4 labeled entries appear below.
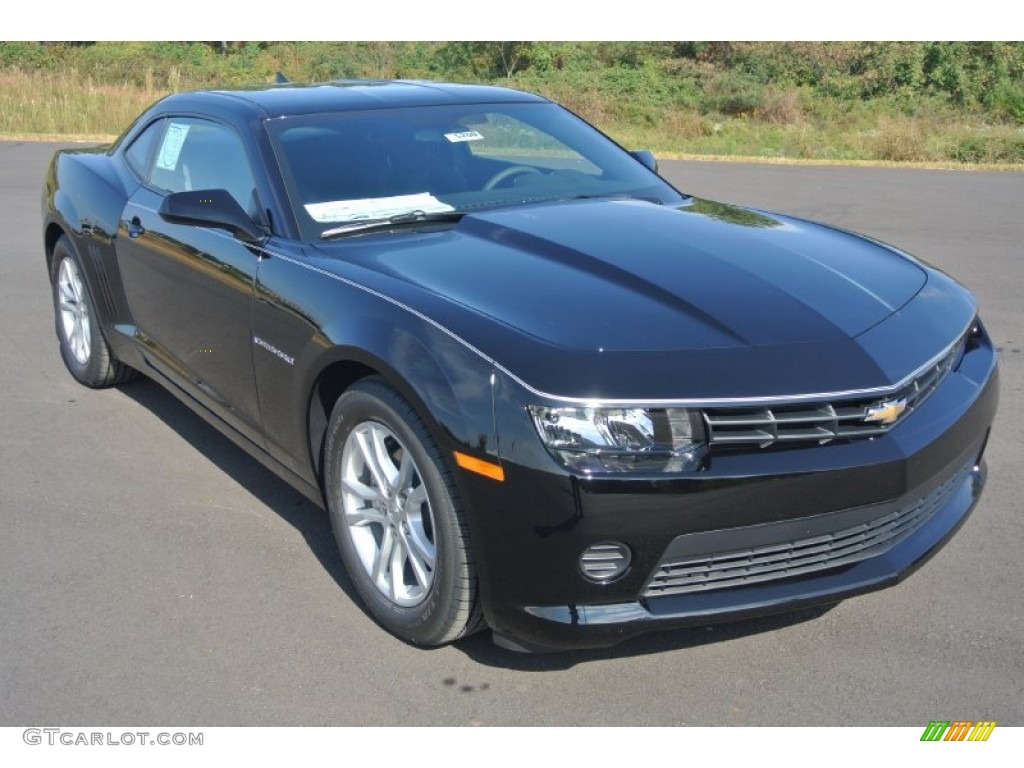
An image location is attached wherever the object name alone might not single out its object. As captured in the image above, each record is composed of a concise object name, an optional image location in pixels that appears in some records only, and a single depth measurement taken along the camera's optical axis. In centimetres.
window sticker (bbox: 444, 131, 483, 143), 473
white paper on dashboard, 422
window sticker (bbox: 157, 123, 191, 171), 520
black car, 300
